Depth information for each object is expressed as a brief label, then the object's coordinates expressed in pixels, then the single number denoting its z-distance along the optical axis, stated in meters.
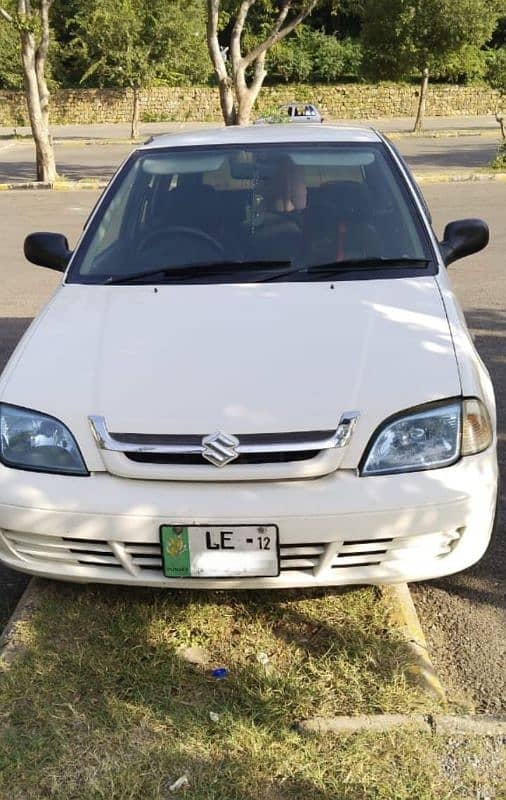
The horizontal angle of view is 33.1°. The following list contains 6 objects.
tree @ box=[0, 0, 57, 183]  15.91
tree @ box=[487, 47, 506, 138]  20.64
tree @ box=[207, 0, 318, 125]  15.90
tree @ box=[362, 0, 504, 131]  26.00
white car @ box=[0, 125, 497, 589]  2.71
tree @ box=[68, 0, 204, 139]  32.31
